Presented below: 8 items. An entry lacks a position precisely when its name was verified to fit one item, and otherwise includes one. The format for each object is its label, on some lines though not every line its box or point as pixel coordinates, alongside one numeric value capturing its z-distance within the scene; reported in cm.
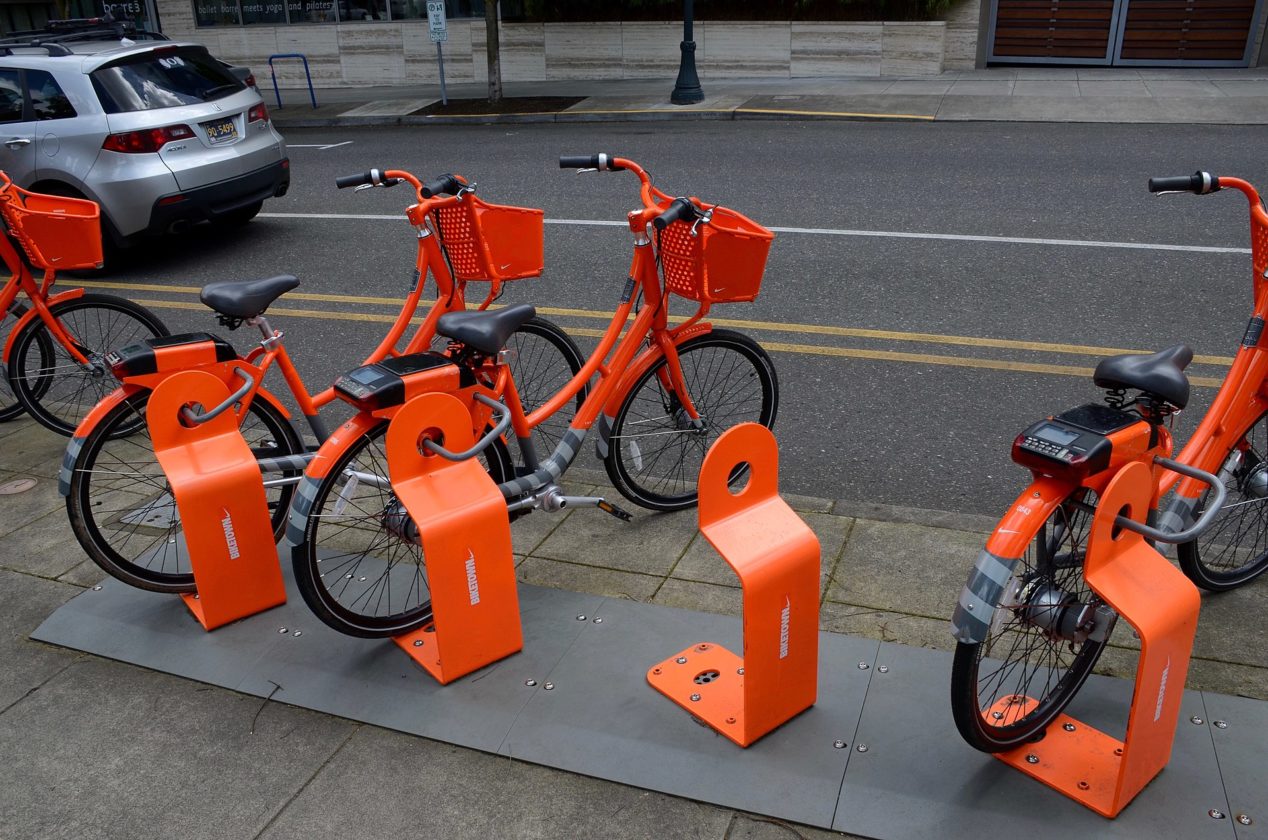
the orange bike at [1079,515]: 263
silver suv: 834
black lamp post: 1568
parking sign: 1661
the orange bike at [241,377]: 375
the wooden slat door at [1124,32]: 1714
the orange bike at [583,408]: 343
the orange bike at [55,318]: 495
